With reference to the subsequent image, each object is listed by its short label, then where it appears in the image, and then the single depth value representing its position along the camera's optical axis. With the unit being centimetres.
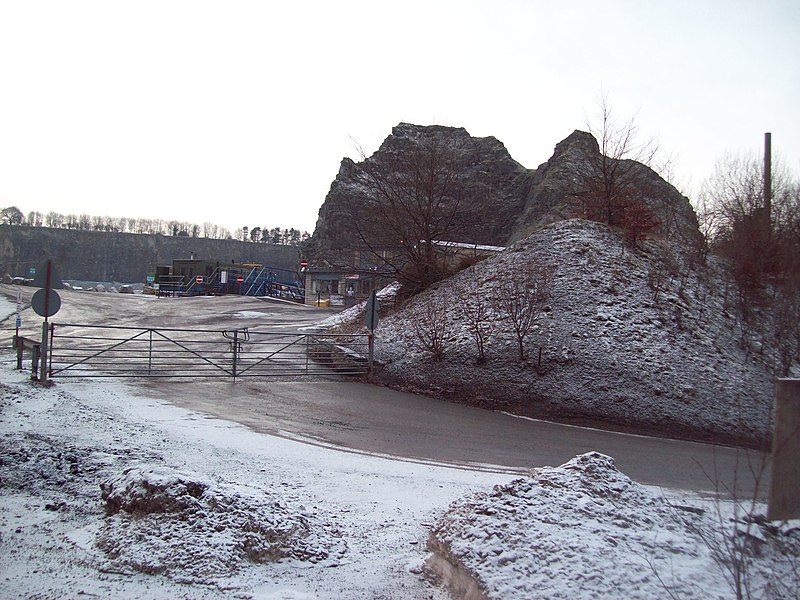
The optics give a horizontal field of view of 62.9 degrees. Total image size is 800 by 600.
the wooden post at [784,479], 478
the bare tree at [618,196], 2503
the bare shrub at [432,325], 2012
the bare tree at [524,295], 1908
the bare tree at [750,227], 1750
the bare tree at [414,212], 2683
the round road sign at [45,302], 1483
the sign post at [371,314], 2012
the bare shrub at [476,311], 1972
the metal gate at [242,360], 1864
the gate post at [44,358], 1491
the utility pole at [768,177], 1999
